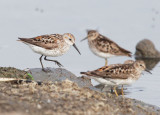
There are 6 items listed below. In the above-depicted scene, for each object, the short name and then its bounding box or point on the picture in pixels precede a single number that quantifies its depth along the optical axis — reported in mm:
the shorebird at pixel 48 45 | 13711
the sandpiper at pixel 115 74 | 11891
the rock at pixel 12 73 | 12184
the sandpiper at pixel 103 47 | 15148
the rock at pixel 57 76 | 13555
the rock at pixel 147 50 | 22797
